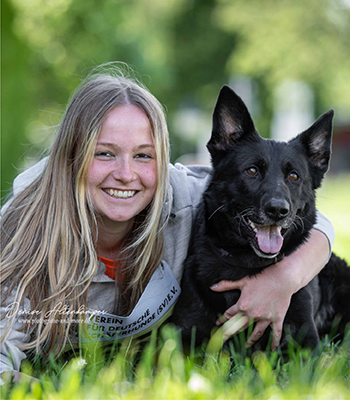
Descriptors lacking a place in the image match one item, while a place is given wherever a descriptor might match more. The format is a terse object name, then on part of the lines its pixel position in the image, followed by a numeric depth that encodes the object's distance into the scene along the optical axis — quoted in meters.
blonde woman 2.65
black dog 2.74
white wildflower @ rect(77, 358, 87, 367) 2.17
